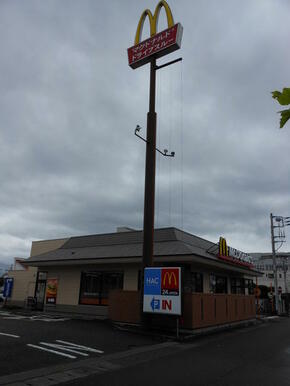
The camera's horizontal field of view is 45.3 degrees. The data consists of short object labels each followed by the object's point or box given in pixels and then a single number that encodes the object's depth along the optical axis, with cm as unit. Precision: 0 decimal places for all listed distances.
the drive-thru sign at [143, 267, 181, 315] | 1397
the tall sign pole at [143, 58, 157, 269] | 1541
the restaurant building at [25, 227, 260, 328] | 1661
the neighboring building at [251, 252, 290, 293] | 7179
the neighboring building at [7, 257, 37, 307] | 2786
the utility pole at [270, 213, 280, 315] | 2951
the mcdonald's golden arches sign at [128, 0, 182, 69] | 1789
